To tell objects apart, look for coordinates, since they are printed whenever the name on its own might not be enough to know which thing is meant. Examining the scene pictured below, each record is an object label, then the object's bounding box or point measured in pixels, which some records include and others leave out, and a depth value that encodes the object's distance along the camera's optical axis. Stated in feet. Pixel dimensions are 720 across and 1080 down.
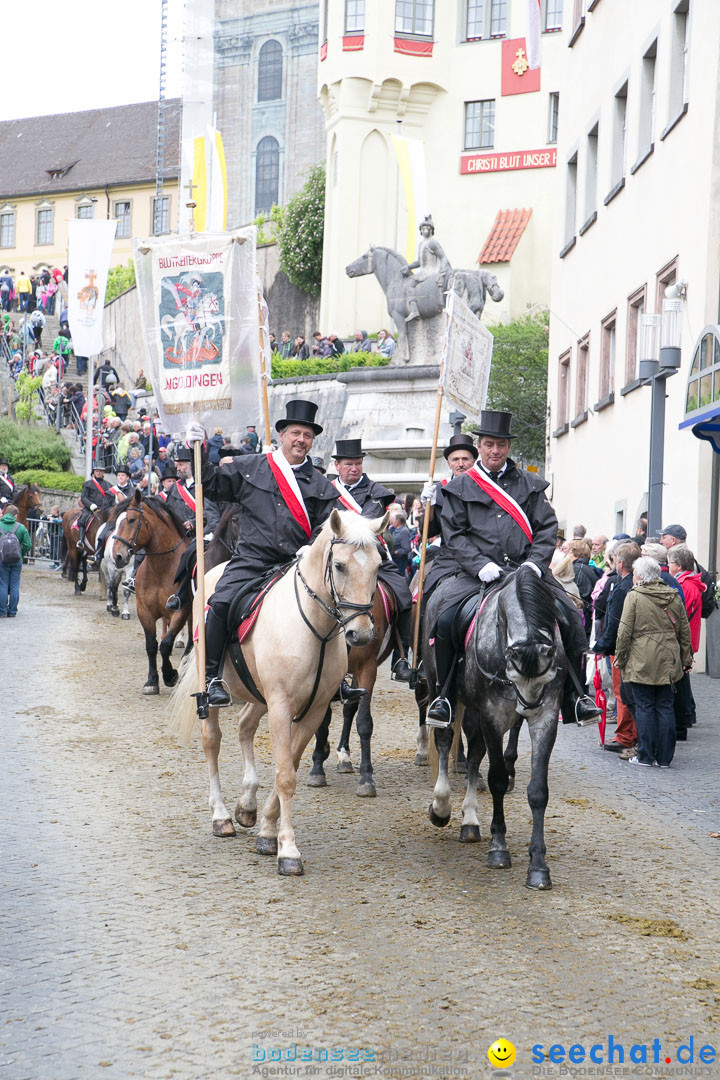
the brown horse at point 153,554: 53.21
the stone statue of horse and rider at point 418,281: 130.82
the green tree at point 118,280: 265.50
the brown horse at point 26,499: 116.26
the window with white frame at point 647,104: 82.94
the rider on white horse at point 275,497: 30.68
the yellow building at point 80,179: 310.86
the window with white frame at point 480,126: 187.01
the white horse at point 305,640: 26.12
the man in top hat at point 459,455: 39.06
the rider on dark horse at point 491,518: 30.94
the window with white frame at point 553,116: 183.32
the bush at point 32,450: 137.59
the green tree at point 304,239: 207.72
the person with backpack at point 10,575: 82.53
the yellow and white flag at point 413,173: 154.71
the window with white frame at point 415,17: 183.21
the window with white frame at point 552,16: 179.93
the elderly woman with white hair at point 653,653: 41.45
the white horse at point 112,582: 84.48
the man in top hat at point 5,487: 117.29
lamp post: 55.26
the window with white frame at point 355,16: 180.96
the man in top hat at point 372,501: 37.56
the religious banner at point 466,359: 40.55
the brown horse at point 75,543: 98.48
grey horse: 26.68
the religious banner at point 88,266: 109.70
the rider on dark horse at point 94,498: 98.68
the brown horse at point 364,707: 34.78
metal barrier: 120.40
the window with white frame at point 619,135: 89.92
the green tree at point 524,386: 140.97
